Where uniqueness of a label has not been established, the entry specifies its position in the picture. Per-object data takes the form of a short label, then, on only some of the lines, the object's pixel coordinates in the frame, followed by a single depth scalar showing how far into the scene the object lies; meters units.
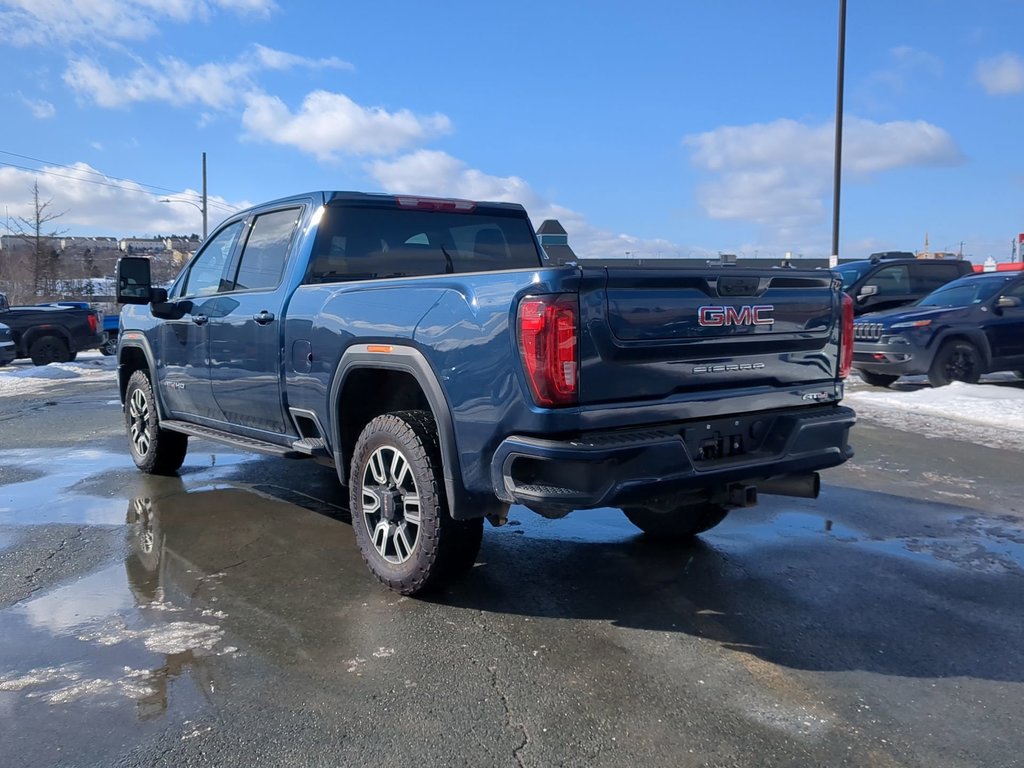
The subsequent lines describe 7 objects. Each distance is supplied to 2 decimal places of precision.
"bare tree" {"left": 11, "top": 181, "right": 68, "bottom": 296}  34.44
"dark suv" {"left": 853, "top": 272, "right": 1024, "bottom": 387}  11.05
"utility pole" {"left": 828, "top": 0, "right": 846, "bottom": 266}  21.16
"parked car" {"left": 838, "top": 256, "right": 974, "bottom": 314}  14.67
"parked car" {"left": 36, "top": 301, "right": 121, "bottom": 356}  18.33
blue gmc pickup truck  3.23
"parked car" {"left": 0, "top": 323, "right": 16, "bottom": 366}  15.17
